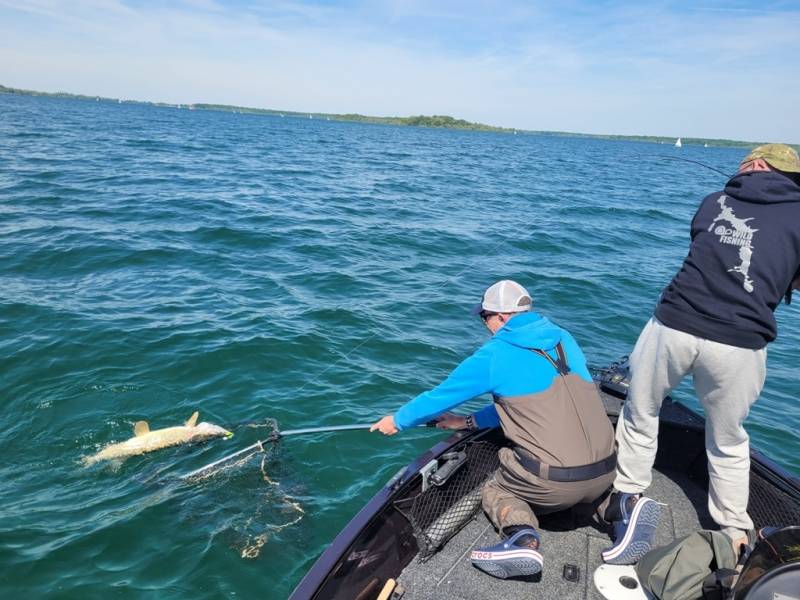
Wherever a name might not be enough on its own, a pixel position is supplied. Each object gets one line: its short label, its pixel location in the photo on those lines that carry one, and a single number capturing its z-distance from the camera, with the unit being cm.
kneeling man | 356
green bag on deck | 311
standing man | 329
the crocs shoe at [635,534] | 366
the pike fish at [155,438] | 690
